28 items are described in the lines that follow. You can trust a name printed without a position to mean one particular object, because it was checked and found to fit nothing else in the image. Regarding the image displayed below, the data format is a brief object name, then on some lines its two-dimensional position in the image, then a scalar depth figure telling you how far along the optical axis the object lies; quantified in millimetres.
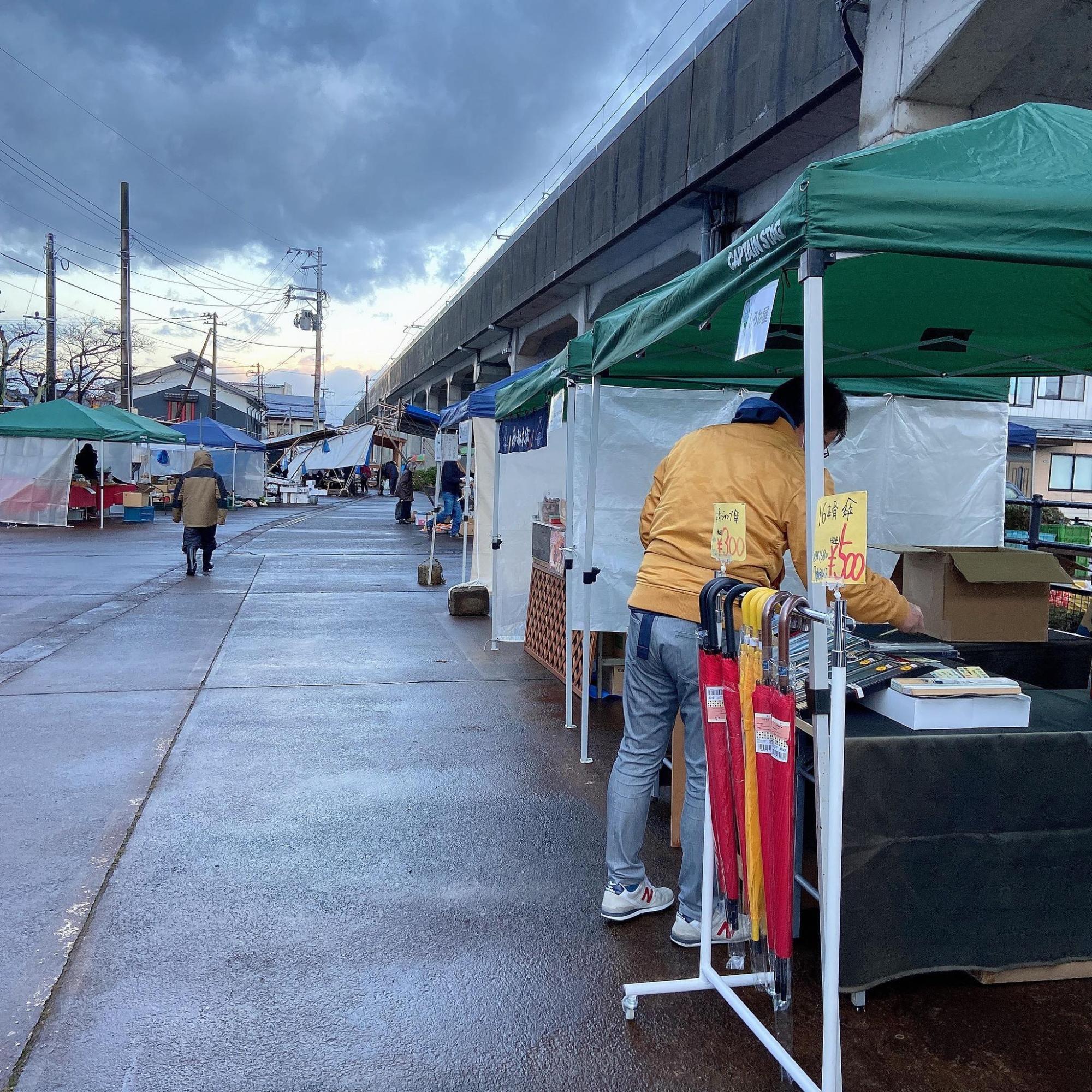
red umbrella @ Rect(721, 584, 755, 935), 2484
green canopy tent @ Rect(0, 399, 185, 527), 20312
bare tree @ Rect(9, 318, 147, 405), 47281
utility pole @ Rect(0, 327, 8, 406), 40875
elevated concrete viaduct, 6691
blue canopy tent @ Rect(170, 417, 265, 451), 29131
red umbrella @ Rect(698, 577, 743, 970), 2562
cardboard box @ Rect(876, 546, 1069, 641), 4039
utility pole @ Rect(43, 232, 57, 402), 30203
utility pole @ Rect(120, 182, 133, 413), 30031
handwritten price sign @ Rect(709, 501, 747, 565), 2672
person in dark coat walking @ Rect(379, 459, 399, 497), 43281
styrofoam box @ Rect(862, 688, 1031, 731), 2801
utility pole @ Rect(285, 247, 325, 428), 64438
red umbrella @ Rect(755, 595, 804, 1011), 2264
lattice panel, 6805
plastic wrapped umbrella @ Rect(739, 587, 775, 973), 2400
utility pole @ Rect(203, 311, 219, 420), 48625
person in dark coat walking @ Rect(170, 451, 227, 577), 12688
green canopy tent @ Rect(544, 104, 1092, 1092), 2377
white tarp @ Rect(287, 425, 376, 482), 37406
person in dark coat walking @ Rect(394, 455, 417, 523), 25312
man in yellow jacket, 2916
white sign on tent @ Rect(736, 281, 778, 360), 2732
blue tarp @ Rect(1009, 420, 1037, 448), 14523
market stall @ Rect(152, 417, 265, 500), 29469
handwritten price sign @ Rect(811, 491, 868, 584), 2105
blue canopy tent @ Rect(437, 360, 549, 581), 9539
